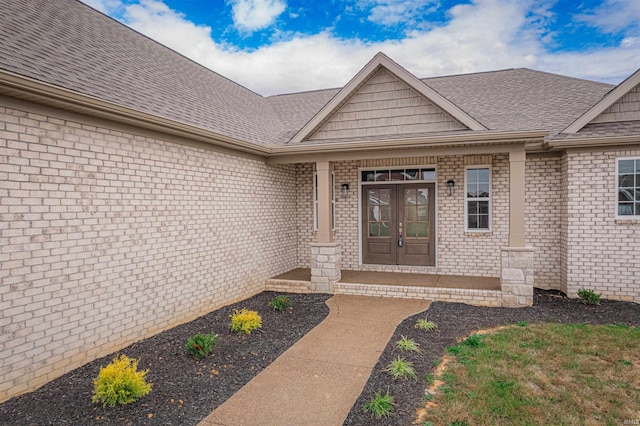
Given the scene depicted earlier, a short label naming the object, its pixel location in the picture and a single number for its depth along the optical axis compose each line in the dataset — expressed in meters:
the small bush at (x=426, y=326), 5.61
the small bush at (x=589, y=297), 6.81
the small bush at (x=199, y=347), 4.54
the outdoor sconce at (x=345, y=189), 9.73
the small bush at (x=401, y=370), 4.02
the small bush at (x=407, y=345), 4.79
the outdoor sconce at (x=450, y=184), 8.80
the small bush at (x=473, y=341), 4.98
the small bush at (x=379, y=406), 3.25
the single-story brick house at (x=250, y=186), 4.00
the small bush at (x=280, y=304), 6.74
